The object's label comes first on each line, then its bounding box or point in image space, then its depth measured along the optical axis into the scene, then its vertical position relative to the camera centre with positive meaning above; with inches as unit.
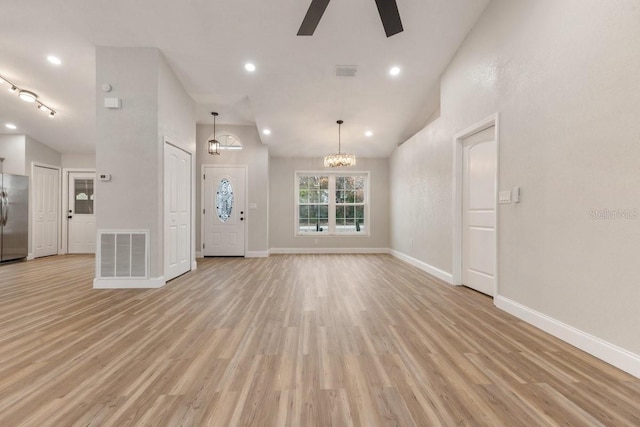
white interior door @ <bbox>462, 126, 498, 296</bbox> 151.2 +1.6
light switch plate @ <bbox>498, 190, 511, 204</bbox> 131.2 +7.6
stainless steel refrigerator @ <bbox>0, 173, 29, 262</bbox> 261.7 -3.1
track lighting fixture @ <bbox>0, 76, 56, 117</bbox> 216.8 +85.1
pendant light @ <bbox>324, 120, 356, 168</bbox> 257.8 +44.7
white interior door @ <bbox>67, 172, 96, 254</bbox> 325.7 -6.5
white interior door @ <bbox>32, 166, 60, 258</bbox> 296.5 +2.6
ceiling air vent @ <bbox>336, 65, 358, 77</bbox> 195.6 +91.0
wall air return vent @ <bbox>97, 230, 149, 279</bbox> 173.6 -23.0
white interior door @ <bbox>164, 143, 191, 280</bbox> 187.6 +1.5
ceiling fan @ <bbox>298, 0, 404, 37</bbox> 110.0 +74.0
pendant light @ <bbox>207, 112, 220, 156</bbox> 266.1 +57.1
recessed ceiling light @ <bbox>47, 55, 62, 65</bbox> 187.2 +92.8
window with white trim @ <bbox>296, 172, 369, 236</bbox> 340.8 +11.6
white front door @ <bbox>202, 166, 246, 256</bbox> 304.0 +2.3
